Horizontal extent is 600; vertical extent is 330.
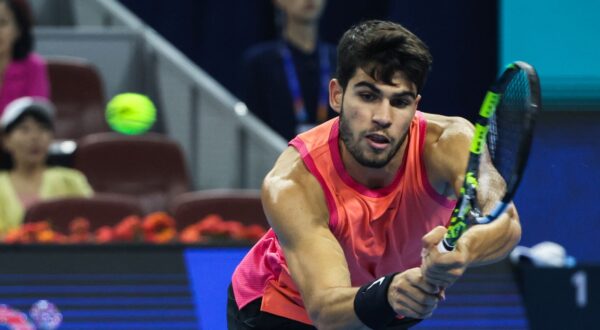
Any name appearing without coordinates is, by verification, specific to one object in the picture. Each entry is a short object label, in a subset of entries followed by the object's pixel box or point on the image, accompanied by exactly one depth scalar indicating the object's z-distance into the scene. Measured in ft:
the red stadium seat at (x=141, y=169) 51.83
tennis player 26.27
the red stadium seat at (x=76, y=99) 55.43
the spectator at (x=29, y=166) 47.65
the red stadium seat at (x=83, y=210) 45.39
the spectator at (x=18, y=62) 51.16
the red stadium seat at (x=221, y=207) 47.01
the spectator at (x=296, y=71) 51.67
